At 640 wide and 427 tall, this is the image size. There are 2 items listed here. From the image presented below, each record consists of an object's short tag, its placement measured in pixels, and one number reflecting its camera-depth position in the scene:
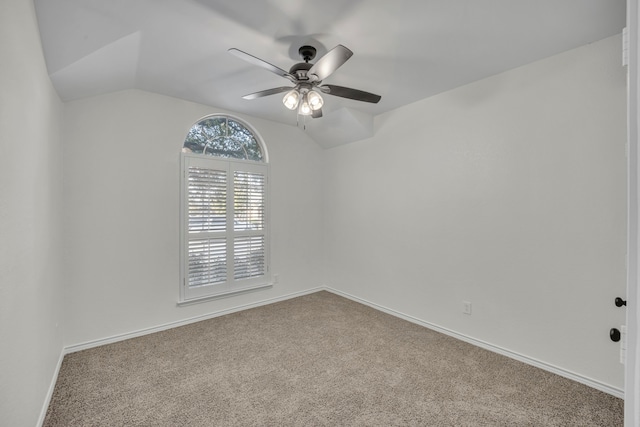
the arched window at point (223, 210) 3.38
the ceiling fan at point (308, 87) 1.94
